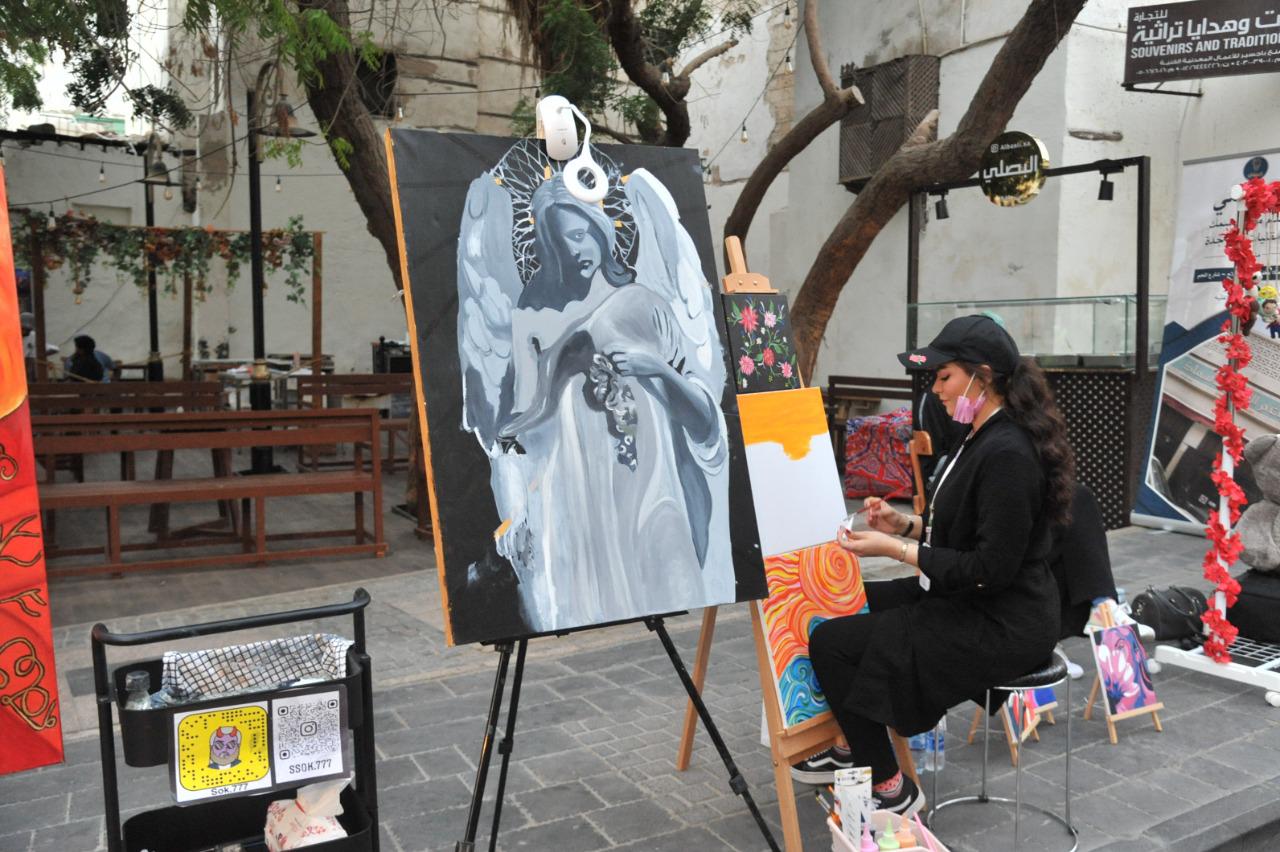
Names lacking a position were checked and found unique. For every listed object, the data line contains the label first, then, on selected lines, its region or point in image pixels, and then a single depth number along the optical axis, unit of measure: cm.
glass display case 770
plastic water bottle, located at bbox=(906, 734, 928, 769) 368
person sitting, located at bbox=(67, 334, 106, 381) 1292
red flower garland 439
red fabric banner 264
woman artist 289
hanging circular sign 766
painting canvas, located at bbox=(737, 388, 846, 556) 325
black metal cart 216
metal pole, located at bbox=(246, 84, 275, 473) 978
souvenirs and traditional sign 821
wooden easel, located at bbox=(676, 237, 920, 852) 293
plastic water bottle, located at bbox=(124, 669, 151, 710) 225
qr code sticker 226
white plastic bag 234
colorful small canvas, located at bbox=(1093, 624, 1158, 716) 399
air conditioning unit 1162
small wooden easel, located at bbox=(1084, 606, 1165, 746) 399
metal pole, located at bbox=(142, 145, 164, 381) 1376
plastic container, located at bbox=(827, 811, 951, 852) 259
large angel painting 260
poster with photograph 745
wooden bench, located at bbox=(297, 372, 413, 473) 1086
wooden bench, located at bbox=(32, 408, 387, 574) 665
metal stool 301
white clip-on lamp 276
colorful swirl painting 309
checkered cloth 233
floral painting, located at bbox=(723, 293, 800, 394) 324
